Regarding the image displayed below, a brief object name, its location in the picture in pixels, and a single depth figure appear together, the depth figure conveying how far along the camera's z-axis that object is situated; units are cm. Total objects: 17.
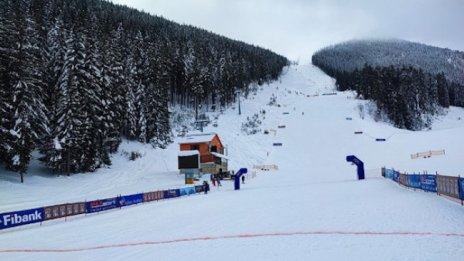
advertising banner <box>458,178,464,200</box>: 1933
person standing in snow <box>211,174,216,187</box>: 4547
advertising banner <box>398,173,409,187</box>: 3058
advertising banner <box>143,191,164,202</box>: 3362
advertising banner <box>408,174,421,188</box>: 2780
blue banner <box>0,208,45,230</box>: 2195
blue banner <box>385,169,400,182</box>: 3551
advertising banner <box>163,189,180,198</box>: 3647
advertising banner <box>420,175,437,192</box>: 2452
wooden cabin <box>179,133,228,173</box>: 5534
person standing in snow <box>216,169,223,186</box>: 5039
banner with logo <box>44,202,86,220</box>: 2493
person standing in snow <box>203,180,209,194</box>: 3978
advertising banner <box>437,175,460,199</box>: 2025
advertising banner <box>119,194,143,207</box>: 3097
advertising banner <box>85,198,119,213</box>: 2802
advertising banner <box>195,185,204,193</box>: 4070
